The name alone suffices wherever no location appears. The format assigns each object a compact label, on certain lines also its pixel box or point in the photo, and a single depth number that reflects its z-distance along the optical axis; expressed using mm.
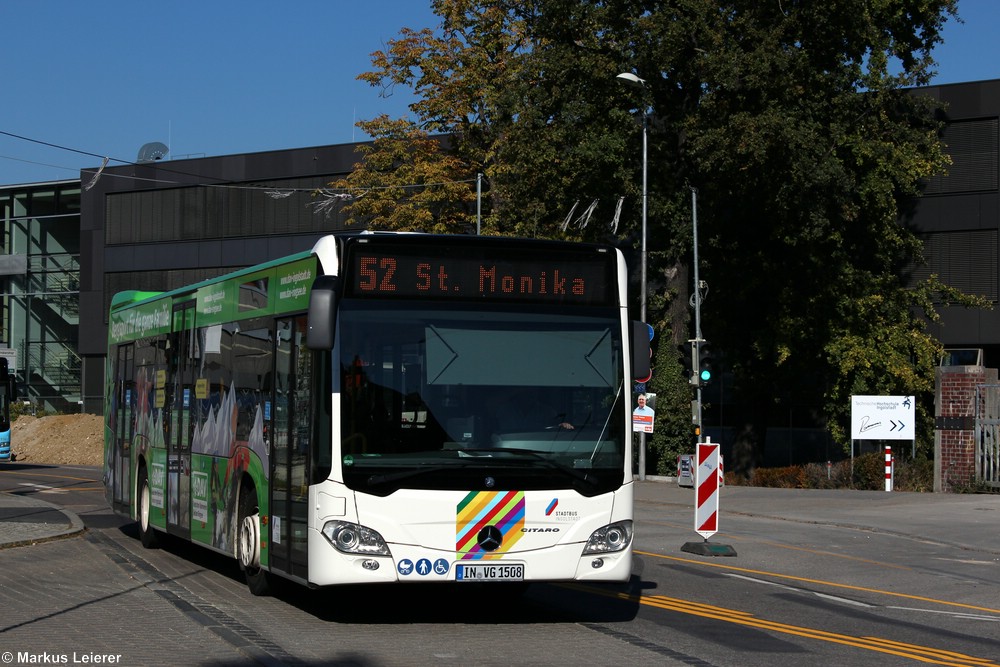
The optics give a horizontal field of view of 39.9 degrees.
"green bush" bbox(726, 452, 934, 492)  33469
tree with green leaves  35750
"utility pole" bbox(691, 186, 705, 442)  35825
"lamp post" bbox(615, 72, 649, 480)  36581
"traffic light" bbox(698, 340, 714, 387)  31422
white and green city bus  10016
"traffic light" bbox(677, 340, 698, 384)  39959
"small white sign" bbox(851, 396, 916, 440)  34031
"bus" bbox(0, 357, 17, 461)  41469
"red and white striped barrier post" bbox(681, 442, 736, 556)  16250
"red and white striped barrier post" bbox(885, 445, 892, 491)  31747
